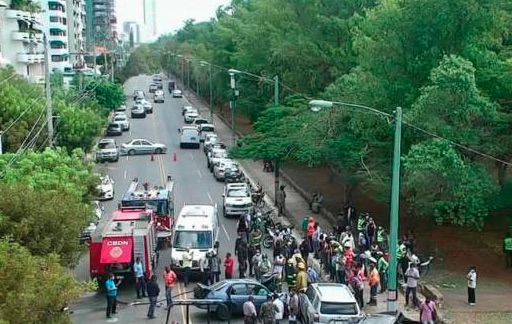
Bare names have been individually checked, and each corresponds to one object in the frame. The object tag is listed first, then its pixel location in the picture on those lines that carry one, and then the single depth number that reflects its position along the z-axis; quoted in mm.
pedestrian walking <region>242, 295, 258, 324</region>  20562
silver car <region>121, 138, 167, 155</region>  56844
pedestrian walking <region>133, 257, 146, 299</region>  24625
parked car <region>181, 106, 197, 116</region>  80125
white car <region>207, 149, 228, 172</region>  49691
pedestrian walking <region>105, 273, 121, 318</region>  22859
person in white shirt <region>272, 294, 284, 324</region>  20920
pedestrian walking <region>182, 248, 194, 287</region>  26558
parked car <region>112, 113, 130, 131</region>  68362
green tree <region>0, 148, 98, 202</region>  24188
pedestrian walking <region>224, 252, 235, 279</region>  26125
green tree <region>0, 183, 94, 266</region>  19922
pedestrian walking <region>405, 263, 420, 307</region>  23266
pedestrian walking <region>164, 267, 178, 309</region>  23294
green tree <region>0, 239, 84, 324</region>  13234
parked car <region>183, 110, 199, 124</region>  75438
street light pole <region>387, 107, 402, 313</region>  20422
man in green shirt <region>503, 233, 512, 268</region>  26906
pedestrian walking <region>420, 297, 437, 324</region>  20625
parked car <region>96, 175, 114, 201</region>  40125
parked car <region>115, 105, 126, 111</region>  80019
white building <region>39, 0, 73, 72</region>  108312
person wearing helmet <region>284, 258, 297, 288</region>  25000
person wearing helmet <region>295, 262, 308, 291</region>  23406
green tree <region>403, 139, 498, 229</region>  26281
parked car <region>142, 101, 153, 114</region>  85050
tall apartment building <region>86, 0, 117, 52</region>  173875
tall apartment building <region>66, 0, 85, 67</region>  132500
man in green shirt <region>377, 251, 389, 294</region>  24953
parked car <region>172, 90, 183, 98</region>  112450
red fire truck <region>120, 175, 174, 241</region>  30683
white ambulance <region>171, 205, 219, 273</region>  26797
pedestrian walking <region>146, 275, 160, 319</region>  22719
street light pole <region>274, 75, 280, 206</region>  39825
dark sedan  22578
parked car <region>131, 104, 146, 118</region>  82062
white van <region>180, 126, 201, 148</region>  60031
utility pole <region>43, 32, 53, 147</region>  30412
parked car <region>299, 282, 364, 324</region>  20375
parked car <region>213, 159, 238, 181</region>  47125
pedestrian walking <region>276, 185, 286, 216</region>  37875
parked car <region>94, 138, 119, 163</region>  52781
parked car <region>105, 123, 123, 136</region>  66562
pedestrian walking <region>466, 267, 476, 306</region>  23500
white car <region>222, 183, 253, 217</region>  37062
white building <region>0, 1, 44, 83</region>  57719
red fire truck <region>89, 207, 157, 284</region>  24859
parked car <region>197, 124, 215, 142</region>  63625
